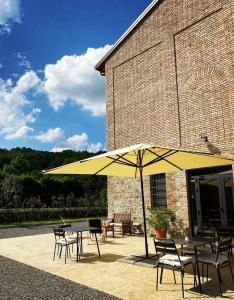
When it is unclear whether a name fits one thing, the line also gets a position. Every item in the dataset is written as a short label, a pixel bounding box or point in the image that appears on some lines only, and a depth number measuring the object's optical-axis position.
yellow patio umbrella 6.13
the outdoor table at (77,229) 6.96
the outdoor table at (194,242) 5.08
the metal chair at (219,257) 4.56
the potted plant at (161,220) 9.60
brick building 9.31
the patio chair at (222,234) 6.53
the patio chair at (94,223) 9.62
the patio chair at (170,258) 4.64
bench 11.07
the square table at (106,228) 9.97
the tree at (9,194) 21.16
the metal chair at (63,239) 6.97
